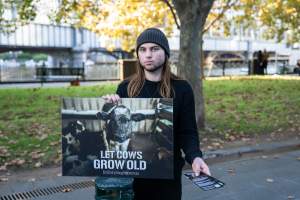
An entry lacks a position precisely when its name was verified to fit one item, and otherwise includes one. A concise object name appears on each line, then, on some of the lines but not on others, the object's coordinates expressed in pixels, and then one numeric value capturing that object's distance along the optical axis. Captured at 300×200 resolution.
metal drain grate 5.68
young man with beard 2.87
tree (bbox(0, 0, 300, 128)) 8.84
